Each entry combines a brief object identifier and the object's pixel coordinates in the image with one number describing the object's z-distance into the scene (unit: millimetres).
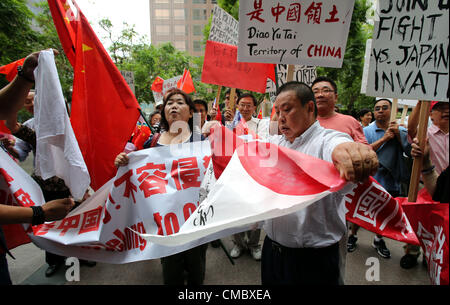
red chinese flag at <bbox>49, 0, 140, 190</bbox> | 2041
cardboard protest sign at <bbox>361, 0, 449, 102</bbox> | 1614
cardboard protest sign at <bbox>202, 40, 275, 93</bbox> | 3086
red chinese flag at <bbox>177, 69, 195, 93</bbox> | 5238
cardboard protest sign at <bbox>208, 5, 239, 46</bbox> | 3516
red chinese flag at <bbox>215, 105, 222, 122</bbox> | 4294
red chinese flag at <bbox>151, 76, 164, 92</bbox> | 7116
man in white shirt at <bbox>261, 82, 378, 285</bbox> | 1442
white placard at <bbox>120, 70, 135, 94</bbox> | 5246
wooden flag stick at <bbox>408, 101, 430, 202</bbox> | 1726
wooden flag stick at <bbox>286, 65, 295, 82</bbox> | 2036
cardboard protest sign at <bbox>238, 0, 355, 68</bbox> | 1951
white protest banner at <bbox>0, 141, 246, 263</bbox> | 1936
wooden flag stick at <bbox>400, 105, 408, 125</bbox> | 3707
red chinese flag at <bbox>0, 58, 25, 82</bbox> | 2691
